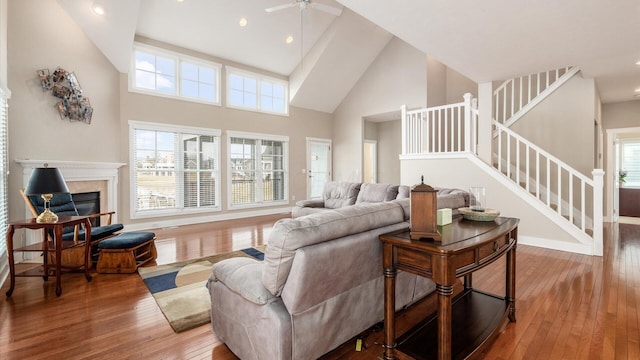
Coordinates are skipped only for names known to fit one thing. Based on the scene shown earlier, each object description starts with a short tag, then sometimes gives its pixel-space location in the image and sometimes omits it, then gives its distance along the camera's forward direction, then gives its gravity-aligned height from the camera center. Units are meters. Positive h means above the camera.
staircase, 4.14 +0.66
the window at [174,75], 5.53 +2.15
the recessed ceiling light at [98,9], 4.22 +2.53
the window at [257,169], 6.80 +0.25
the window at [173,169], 5.54 +0.22
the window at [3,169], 3.09 +0.14
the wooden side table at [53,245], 2.60 -0.64
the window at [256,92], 6.76 +2.17
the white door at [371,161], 8.82 +0.53
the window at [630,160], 6.88 +0.39
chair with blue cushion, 3.14 -0.59
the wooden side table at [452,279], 1.43 -0.56
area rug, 2.24 -1.04
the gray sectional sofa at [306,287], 1.46 -0.61
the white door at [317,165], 8.24 +0.40
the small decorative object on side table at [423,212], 1.57 -0.19
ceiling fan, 4.86 +3.00
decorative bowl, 2.06 -0.27
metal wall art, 4.02 +1.29
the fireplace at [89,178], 3.76 +0.03
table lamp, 2.70 -0.05
